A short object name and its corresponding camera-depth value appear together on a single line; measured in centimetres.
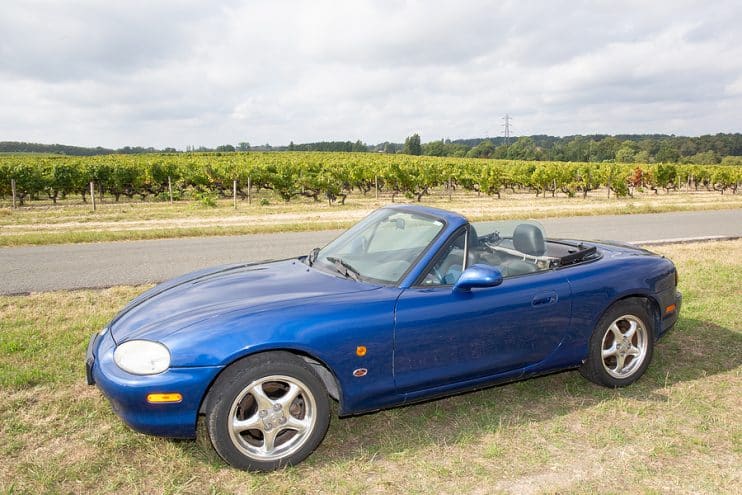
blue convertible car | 296
